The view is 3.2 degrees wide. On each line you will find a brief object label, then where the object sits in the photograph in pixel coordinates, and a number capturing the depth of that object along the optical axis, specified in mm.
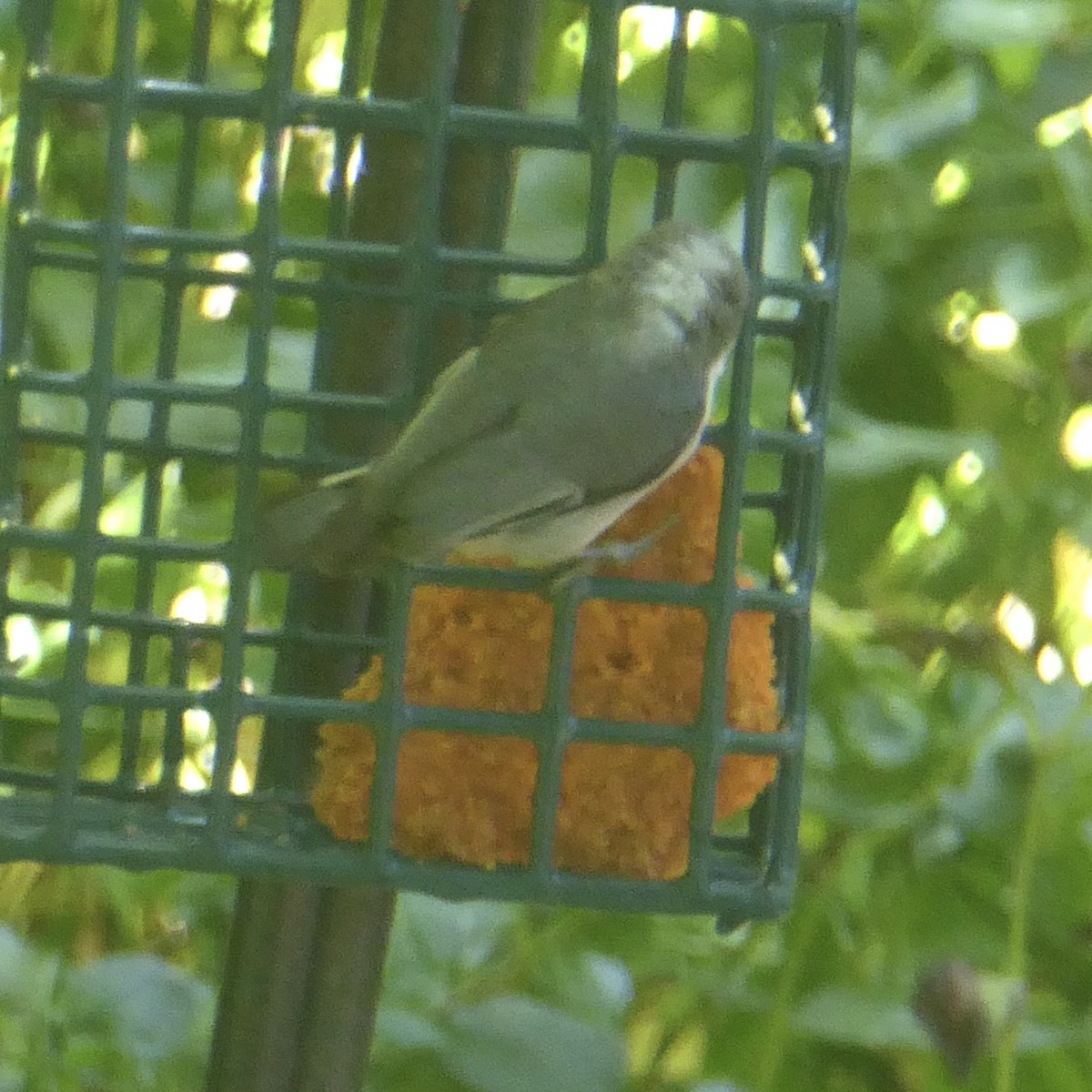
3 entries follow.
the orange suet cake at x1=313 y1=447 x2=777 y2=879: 3263
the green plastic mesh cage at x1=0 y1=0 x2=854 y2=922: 3253
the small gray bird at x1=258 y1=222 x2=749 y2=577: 3235
